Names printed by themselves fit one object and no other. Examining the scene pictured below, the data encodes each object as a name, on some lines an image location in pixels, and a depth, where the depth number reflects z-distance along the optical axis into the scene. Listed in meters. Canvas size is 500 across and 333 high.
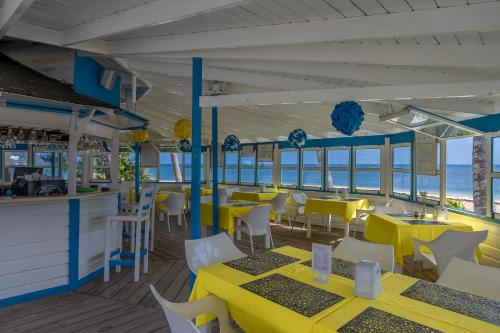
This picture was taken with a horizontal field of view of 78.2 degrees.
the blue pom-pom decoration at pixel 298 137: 5.75
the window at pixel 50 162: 9.40
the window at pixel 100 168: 9.57
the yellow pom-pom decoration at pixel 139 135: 5.64
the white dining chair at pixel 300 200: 6.80
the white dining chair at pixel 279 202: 6.37
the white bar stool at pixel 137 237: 3.43
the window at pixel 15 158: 8.88
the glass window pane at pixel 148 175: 10.77
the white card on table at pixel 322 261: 1.61
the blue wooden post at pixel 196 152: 3.03
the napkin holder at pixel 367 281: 1.41
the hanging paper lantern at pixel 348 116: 2.74
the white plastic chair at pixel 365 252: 2.18
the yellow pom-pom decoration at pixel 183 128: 4.14
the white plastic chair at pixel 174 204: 6.25
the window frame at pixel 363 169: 6.42
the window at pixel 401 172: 5.72
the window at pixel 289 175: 7.97
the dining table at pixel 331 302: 1.20
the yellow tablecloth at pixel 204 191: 7.74
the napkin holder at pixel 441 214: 3.70
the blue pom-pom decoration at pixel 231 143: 6.30
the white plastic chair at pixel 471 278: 1.68
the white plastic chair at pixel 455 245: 2.78
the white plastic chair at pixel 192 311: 1.14
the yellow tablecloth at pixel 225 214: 4.34
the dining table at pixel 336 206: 5.44
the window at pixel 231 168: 9.29
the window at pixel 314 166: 7.47
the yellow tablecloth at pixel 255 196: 6.84
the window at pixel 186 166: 9.99
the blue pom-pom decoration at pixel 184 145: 7.22
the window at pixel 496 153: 3.62
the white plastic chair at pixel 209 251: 2.17
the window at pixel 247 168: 8.67
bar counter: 2.86
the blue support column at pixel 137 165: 7.08
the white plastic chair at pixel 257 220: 4.29
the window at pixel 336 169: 7.09
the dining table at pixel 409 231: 3.29
